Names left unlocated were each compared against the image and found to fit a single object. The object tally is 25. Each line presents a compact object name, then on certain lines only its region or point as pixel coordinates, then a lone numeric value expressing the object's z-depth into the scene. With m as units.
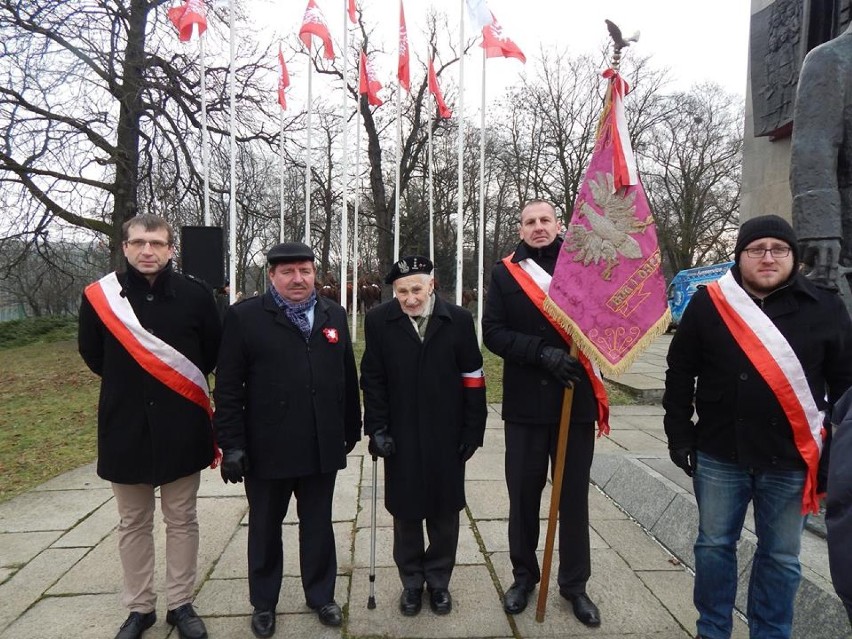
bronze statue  2.64
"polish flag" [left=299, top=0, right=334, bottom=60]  10.70
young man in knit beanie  2.19
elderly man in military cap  2.81
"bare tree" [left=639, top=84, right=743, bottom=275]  27.20
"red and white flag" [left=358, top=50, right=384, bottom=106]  14.00
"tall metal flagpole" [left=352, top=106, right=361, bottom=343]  14.45
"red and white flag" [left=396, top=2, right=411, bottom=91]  12.98
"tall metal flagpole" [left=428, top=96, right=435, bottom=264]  14.50
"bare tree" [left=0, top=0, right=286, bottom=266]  10.62
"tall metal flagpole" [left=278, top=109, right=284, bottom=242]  13.05
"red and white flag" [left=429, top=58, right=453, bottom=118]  14.01
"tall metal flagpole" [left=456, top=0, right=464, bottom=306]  12.60
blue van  16.58
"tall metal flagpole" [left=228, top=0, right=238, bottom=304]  10.61
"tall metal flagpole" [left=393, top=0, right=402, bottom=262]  13.80
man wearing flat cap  2.66
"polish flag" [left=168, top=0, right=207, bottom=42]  9.80
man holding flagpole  2.81
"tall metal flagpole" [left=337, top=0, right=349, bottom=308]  12.51
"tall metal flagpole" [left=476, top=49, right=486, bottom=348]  13.20
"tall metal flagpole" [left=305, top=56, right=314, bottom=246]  12.72
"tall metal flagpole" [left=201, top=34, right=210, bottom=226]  10.54
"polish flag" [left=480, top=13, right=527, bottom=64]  11.42
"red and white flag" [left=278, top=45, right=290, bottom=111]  12.68
